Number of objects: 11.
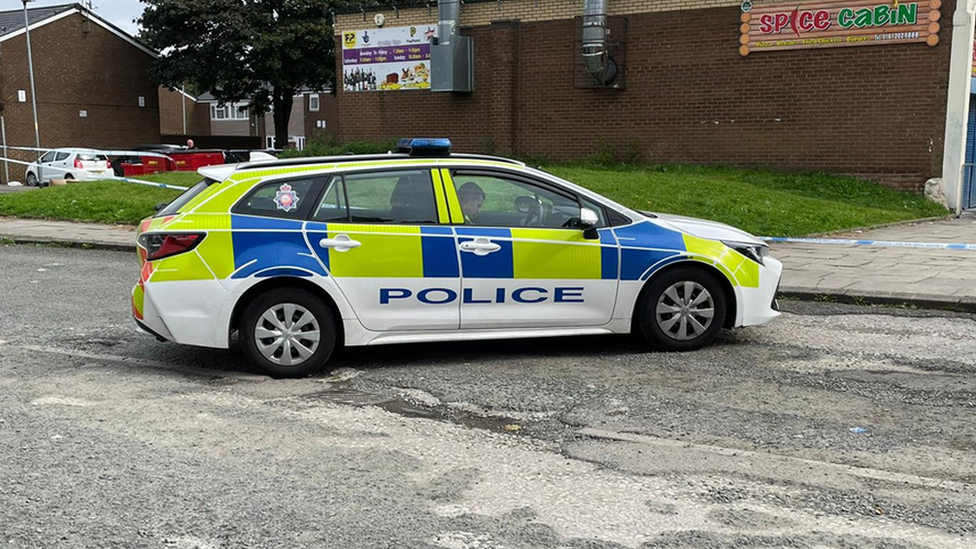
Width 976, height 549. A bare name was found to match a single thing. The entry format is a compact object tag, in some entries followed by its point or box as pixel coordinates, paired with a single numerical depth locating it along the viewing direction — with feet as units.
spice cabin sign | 59.88
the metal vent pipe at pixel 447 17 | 75.25
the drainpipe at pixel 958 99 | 58.54
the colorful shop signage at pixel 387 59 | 79.15
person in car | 21.79
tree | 129.80
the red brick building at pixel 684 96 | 61.72
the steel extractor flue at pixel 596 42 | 69.05
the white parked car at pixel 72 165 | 101.04
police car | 20.47
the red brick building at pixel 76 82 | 135.95
